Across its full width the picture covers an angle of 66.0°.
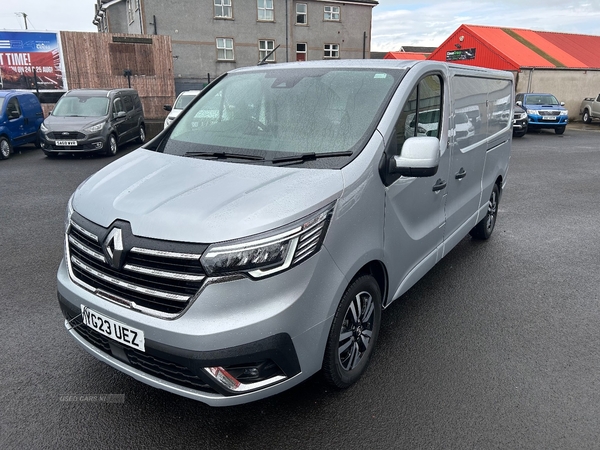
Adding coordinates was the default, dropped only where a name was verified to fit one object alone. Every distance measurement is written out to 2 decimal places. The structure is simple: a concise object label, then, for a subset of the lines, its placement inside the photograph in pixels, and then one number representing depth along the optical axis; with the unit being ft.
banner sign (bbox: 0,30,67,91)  75.10
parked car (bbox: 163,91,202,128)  46.73
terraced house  107.34
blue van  40.98
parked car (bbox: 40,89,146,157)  39.73
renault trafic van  7.12
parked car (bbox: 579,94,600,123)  82.17
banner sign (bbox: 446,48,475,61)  99.52
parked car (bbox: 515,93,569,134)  65.41
